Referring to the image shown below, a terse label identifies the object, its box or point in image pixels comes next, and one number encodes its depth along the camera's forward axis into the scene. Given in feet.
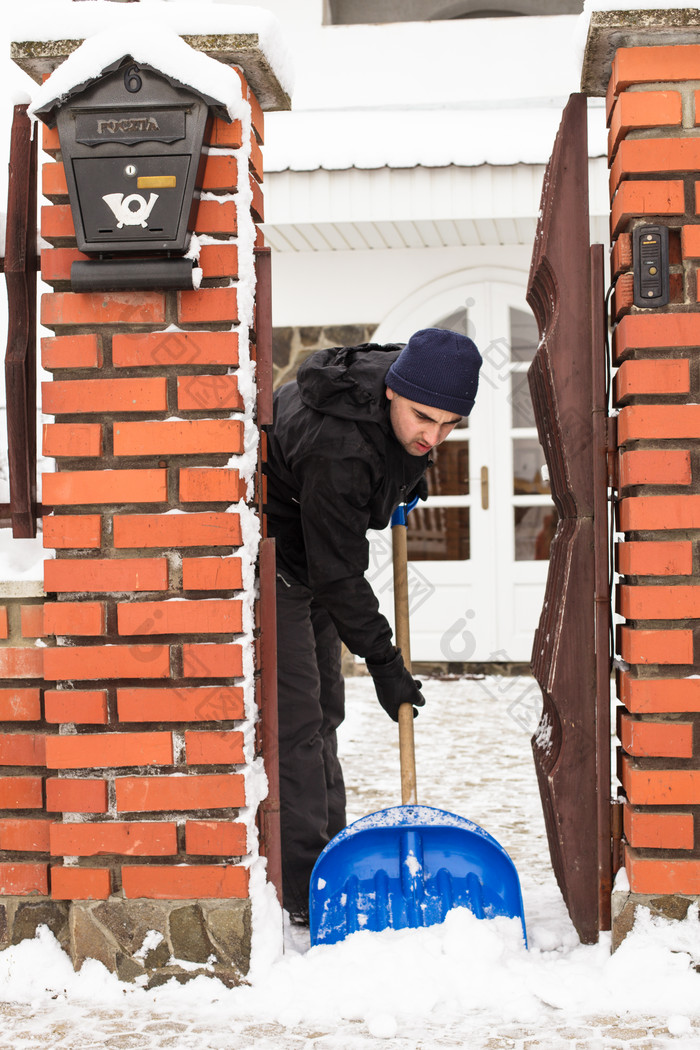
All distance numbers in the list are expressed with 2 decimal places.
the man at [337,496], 8.41
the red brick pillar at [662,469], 7.47
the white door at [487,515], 21.77
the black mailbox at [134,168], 7.37
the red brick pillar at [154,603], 7.66
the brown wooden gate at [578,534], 7.97
